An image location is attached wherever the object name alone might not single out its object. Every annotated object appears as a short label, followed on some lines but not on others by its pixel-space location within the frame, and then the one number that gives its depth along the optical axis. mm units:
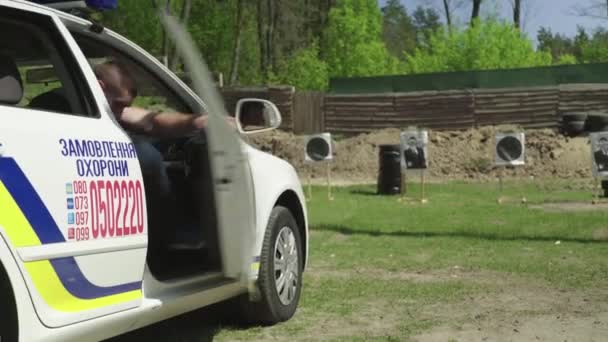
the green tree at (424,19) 104438
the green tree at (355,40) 52031
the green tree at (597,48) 60219
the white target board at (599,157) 16562
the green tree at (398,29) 88562
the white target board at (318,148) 21766
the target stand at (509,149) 20703
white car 3850
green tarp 31906
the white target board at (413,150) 19750
